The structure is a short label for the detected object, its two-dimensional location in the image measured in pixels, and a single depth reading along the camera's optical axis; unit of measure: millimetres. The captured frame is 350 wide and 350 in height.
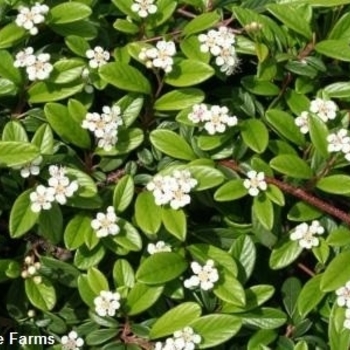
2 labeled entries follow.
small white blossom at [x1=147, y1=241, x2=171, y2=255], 405
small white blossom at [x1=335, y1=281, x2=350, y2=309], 400
